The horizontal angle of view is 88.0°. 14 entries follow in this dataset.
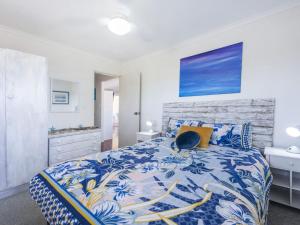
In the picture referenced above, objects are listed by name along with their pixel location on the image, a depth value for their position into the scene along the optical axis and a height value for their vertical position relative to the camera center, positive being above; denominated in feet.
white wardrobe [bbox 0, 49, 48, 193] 6.68 -0.51
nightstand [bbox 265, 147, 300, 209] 5.68 -2.67
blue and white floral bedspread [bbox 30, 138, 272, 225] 2.64 -1.76
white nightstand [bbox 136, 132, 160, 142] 10.31 -1.82
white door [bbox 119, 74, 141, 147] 12.78 -0.08
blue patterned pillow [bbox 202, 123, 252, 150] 6.91 -1.17
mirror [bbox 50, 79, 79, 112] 10.14 +0.75
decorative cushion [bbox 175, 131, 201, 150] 6.82 -1.40
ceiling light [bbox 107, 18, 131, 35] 6.87 +3.74
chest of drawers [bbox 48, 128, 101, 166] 8.44 -2.22
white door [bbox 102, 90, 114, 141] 18.18 -0.70
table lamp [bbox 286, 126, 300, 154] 5.95 -0.86
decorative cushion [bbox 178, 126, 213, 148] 7.05 -1.11
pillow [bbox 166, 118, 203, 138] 8.50 -0.88
